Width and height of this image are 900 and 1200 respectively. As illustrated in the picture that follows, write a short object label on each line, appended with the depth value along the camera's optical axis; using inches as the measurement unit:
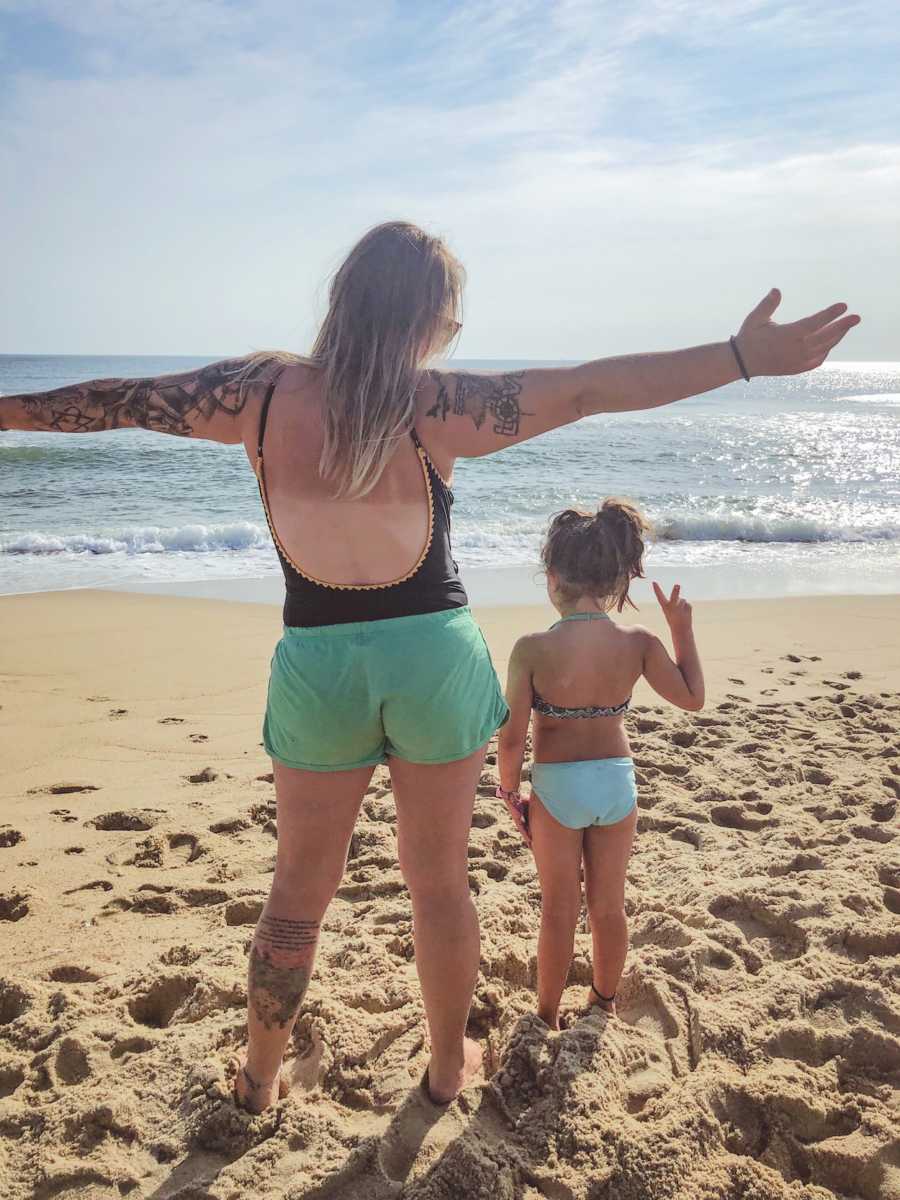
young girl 94.3
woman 68.6
